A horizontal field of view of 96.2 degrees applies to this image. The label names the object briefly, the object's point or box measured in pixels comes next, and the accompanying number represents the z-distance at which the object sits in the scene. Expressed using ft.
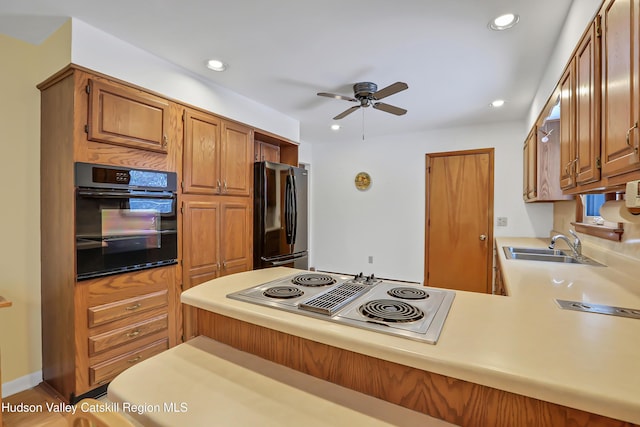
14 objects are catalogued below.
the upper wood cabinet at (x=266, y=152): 11.28
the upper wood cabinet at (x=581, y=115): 4.21
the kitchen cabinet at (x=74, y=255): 6.01
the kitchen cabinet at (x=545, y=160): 8.45
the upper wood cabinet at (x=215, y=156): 8.21
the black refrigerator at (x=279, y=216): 10.36
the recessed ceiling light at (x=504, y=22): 5.81
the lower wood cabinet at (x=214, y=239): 8.17
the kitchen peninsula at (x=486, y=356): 2.23
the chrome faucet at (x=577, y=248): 7.52
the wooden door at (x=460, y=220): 13.33
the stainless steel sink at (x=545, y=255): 7.41
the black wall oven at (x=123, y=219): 6.08
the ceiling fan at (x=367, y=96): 8.35
